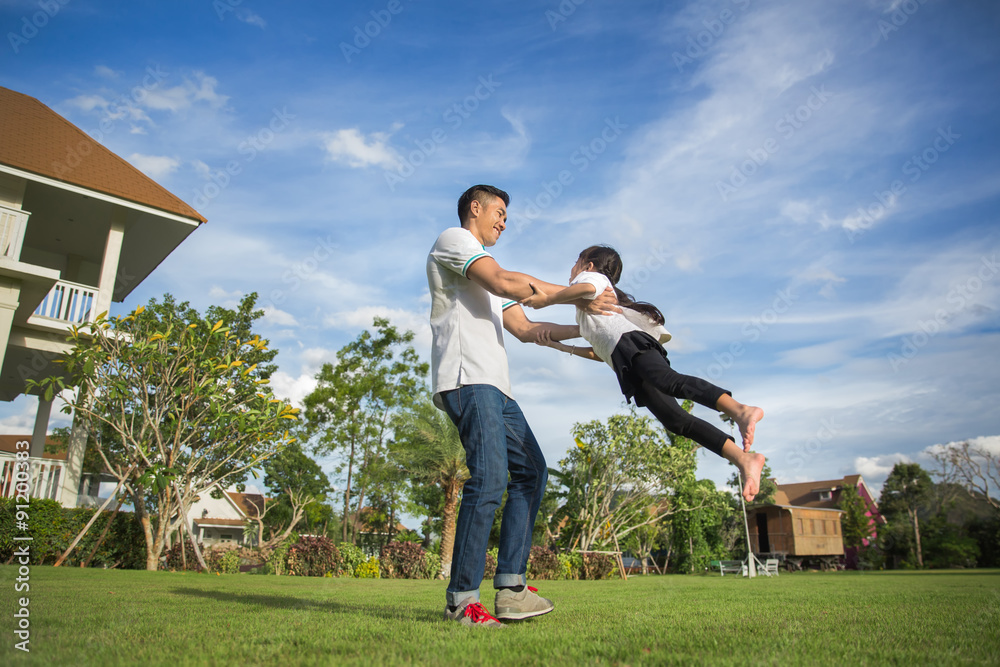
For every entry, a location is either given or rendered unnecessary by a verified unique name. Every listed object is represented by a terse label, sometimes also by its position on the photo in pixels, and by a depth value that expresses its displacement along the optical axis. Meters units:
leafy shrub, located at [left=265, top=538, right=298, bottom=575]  13.41
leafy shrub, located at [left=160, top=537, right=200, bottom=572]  11.55
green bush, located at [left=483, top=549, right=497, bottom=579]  13.78
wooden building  40.03
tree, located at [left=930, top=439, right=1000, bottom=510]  32.69
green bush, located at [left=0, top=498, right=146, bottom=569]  9.54
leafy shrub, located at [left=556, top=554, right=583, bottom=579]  16.20
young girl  3.14
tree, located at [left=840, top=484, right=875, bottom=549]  40.72
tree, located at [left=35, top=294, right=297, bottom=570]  10.96
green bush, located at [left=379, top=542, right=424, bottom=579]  14.22
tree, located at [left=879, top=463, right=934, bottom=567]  40.22
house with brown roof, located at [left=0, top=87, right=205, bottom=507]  11.10
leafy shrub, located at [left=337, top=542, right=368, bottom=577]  13.78
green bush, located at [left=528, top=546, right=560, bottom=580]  15.58
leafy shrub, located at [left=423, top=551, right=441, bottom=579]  14.52
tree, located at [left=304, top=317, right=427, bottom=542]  21.17
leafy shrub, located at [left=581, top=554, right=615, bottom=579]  16.70
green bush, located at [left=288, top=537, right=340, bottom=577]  13.14
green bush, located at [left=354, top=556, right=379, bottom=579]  13.63
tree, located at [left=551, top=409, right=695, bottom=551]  21.30
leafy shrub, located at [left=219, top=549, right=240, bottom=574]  12.41
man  2.71
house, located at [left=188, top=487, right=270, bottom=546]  41.44
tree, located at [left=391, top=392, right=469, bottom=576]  16.66
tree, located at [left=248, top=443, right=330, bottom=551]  21.05
